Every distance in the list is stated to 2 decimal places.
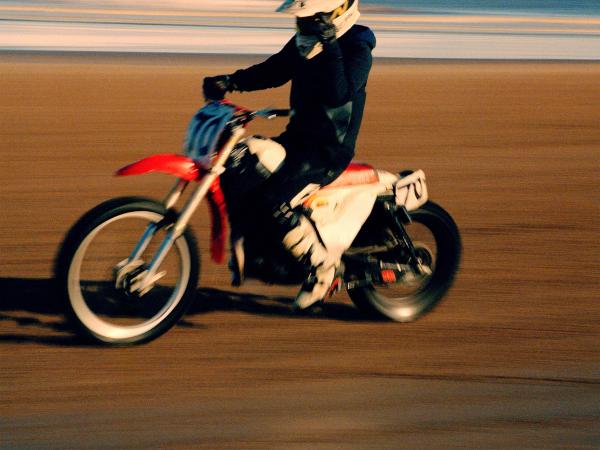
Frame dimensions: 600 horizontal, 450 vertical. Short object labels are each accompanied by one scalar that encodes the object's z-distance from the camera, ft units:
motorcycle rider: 34.30
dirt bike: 33.96
